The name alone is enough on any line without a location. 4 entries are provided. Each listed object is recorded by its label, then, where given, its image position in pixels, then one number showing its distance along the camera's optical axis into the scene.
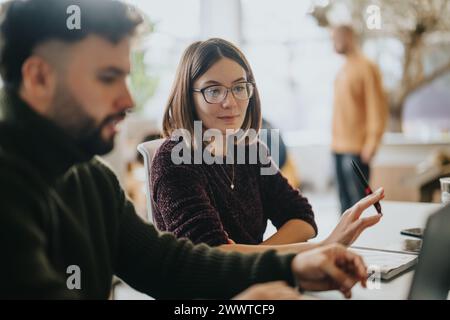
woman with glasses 1.24
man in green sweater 0.69
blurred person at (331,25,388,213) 3.23
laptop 0.80
